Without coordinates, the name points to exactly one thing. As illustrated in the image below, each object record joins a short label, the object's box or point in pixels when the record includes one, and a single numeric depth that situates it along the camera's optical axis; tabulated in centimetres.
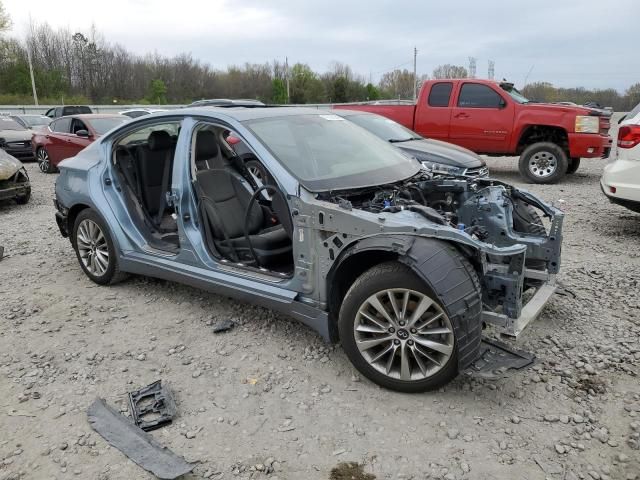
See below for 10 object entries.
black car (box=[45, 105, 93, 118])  2323
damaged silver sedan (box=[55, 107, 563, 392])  292
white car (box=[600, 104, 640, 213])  572
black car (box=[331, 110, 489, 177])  757
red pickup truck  996
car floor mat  253
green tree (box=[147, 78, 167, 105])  5100
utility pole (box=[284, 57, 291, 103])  6371
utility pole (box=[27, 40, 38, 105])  4186
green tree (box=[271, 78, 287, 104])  6266
